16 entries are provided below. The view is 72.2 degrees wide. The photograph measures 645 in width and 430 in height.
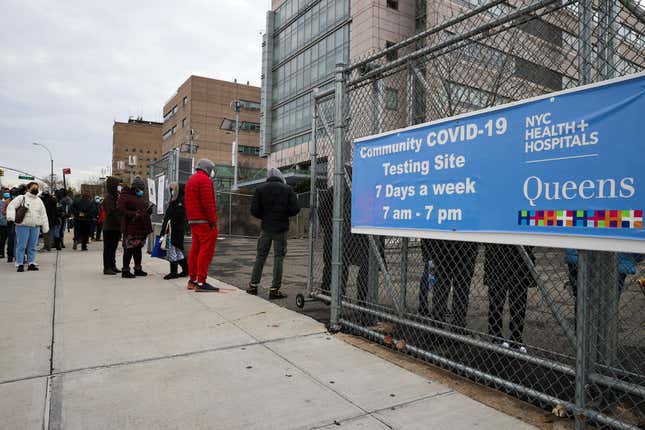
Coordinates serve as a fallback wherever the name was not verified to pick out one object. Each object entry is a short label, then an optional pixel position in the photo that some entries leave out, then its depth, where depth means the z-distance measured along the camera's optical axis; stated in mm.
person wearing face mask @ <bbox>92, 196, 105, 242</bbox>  15414
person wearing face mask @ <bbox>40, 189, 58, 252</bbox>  10914
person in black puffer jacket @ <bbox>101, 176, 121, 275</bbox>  7895
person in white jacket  8133
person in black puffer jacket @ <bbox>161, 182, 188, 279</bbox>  7430
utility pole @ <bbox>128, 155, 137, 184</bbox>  17966
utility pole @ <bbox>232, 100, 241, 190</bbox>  40188
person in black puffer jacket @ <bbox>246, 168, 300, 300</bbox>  6113
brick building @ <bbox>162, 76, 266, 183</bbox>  73500
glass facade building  36719
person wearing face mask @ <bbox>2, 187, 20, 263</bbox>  9852
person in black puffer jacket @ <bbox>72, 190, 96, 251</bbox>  12773
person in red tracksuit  6238
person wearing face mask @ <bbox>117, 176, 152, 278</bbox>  7566
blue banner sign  2266
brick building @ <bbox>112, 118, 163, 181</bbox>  133125
